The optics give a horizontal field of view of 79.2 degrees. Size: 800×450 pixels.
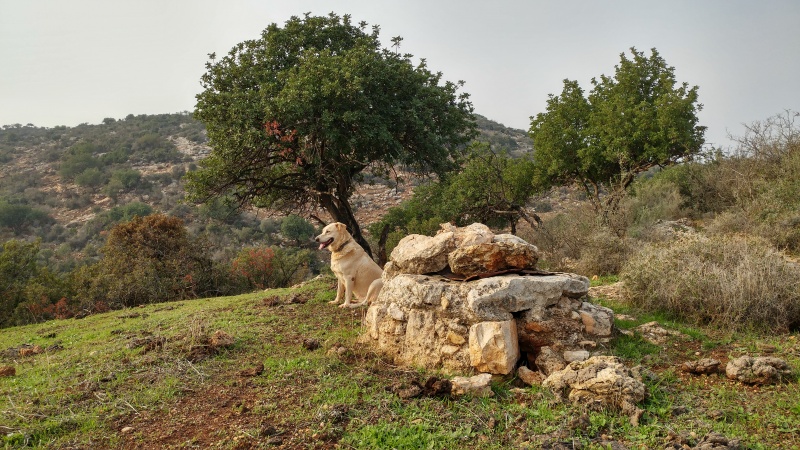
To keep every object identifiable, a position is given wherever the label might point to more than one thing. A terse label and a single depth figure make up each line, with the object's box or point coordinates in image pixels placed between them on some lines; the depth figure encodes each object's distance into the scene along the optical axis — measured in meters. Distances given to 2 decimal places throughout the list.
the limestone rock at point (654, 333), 6.38
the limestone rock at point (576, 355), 5.46
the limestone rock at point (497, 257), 6.30
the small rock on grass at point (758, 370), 4.75
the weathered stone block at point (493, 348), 5.34
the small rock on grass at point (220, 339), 6.62
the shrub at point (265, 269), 17.50
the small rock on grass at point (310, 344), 6.70
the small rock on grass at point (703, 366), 5.14
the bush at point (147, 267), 14.83
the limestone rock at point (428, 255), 6.84
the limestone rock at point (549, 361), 5.37
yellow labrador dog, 8.82
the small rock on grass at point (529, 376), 5.20
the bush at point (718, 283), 6.55
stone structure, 5.53
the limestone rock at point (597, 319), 6.23
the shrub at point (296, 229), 28.24
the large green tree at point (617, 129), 16.36
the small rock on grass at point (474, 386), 4.87
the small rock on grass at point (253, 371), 5.76
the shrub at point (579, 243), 11.78
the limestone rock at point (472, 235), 6.60
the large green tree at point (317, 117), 9.88
